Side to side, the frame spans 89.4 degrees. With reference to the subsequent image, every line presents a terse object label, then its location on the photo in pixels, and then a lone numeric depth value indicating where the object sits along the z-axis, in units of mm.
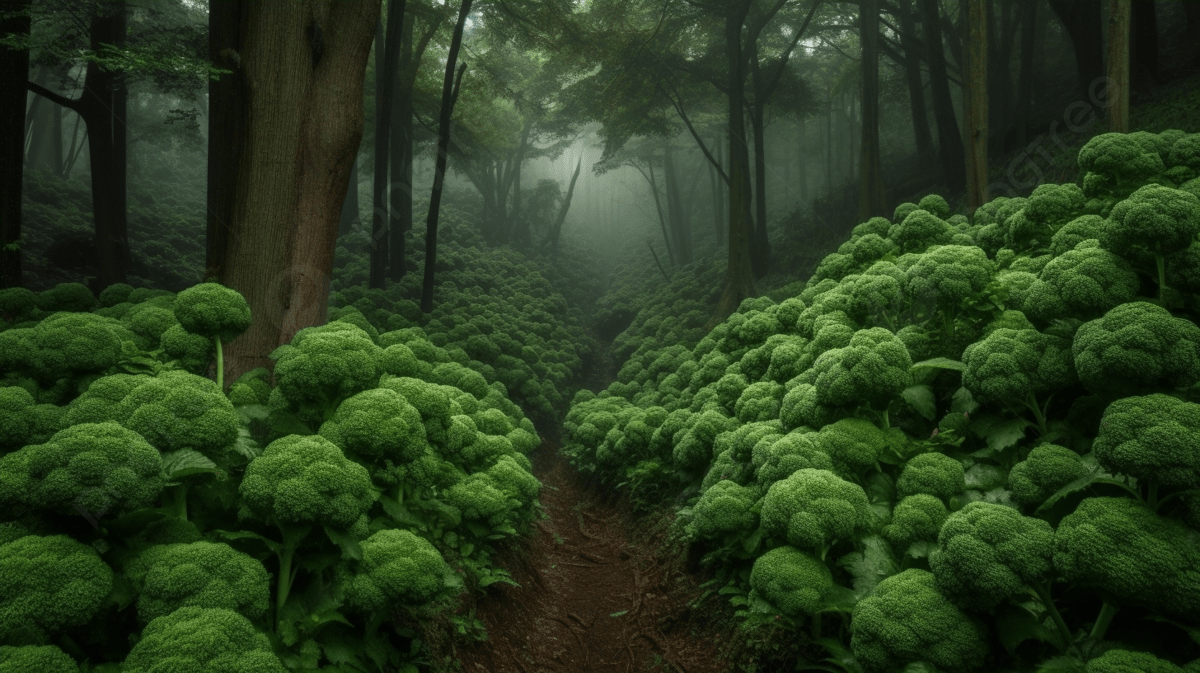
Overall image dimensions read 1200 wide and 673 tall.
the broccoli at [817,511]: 3629
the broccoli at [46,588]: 2084
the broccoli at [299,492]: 2789
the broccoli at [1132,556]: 2352
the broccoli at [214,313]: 3857
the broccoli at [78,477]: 2297
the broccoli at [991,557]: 2660
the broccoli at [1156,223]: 3174
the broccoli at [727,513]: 4594
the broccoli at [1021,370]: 3512
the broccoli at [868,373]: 4062
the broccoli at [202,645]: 2115
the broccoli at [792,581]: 3451
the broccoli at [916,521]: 3373
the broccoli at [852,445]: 4052
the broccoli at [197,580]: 2340
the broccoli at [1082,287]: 3381
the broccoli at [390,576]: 3062
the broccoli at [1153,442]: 2477
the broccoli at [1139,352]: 2877
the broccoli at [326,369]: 3656
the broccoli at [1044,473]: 3059
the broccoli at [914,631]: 2779
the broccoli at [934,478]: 3551
